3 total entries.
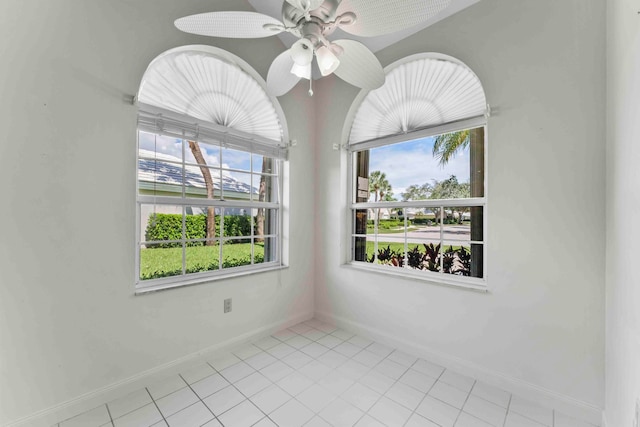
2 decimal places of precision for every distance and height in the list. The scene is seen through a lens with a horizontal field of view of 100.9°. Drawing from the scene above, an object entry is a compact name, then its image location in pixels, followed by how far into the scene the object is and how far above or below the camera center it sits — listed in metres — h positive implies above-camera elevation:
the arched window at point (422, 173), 2.18 +0.38
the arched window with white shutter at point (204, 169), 2.07 +0.40
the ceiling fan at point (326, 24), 1.08 +0.85
